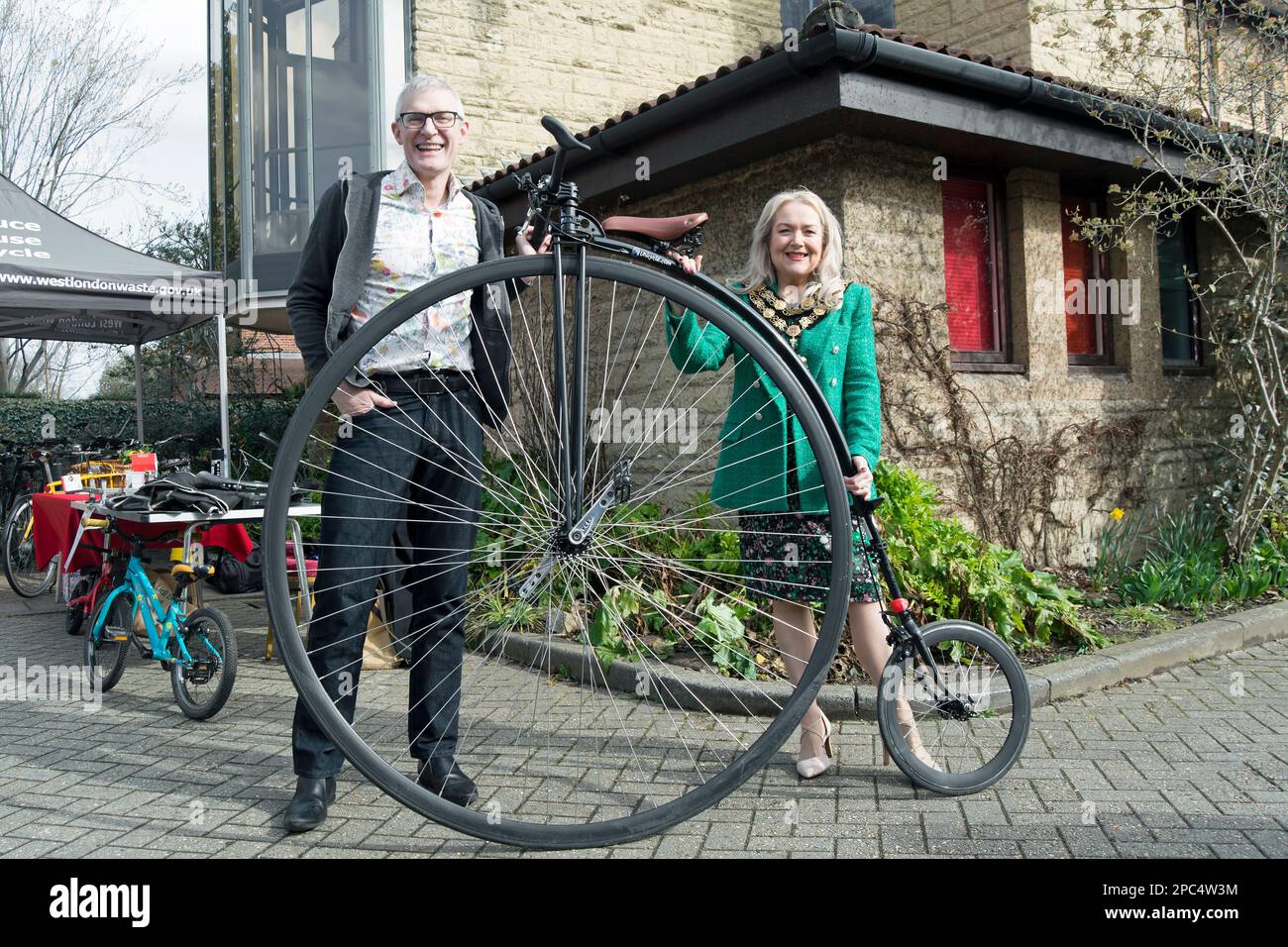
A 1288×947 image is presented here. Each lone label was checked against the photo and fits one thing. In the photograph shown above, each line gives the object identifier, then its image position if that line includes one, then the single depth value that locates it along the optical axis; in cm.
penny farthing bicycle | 234
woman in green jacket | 303
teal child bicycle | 425
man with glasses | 282
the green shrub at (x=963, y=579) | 474
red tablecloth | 508
